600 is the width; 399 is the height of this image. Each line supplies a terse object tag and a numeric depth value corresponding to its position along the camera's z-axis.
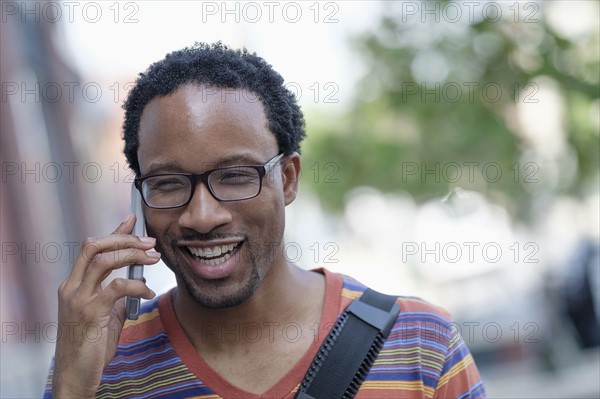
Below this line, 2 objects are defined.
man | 2.44
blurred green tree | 9.13
